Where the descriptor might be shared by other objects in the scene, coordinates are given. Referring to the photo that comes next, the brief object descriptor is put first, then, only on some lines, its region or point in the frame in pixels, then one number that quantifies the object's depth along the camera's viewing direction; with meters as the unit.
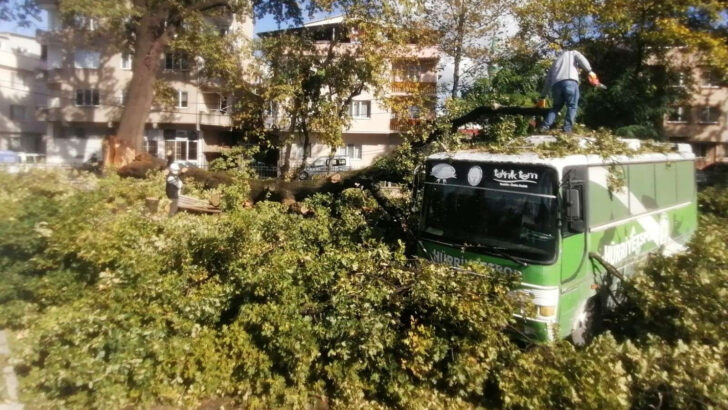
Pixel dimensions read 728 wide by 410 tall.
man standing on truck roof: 8.05
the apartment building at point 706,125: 36.19
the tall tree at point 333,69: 15.65
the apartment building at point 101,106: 34.19
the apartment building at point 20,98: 37.00
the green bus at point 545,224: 5.27
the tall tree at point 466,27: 21.92
